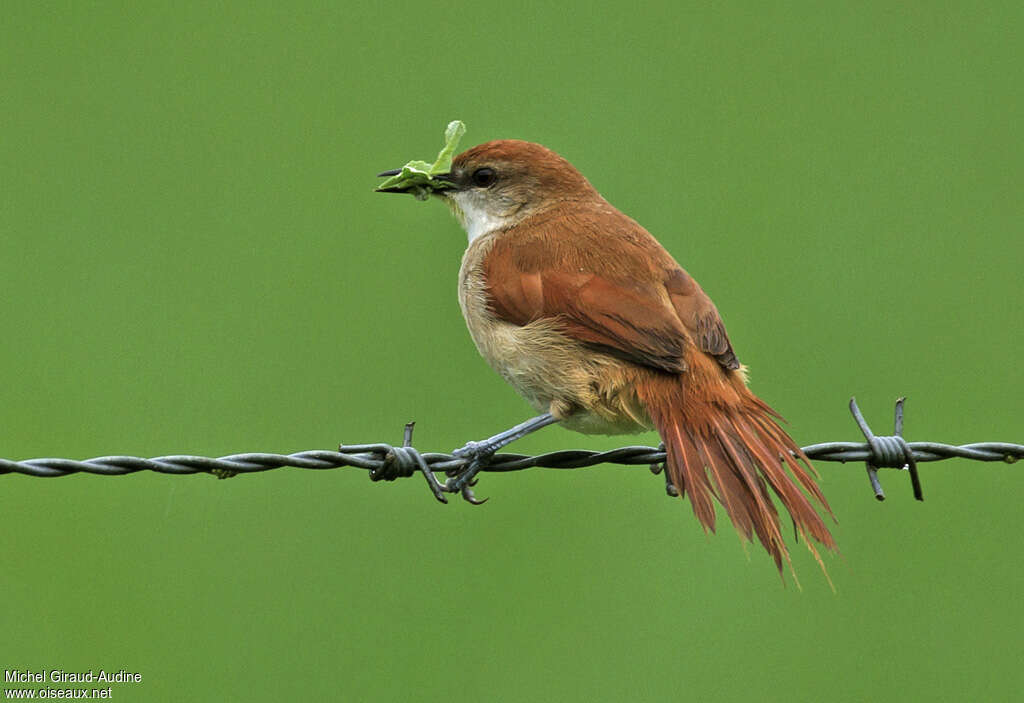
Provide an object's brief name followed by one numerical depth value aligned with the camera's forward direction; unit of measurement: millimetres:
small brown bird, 7613
